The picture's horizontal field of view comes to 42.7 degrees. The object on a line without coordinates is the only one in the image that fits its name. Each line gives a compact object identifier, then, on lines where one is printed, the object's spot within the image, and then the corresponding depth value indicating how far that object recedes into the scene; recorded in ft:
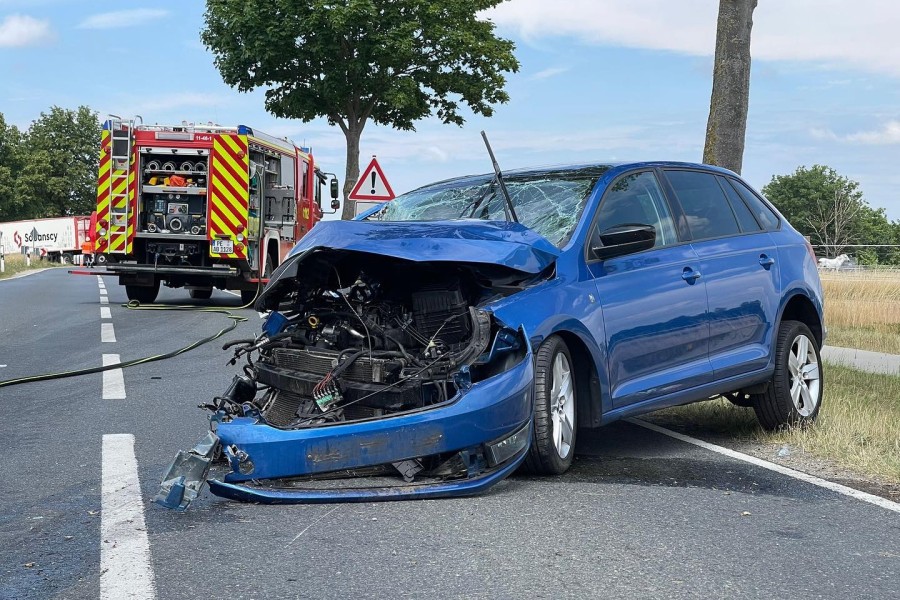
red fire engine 63.98
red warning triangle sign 69.15
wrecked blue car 16.67
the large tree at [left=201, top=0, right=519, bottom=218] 101.09
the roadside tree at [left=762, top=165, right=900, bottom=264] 242.37
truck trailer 232.94
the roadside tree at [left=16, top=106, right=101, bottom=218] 304.91
